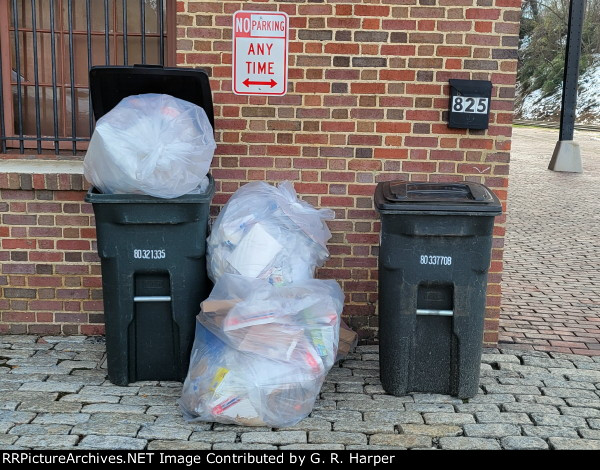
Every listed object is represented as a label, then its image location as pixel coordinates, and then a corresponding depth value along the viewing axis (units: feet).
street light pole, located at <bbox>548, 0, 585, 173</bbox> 46.37
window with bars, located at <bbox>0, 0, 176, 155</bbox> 16.51
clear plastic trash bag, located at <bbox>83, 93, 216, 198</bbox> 12.62
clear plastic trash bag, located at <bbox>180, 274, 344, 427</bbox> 11.91
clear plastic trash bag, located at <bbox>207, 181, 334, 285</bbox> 12.92
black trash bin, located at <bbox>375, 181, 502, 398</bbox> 12.87
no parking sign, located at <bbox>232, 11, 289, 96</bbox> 15.12
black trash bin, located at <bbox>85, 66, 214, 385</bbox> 12.96
